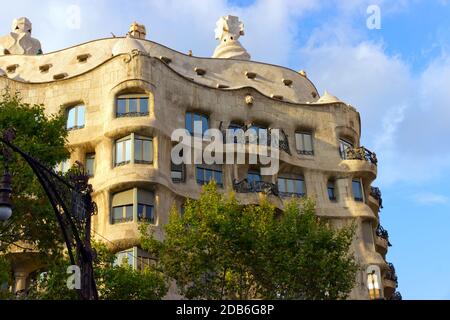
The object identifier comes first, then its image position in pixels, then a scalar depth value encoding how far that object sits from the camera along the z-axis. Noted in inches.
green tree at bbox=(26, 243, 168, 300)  831.7
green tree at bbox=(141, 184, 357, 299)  930.1
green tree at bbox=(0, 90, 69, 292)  829.2
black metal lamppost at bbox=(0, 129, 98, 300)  518.6
